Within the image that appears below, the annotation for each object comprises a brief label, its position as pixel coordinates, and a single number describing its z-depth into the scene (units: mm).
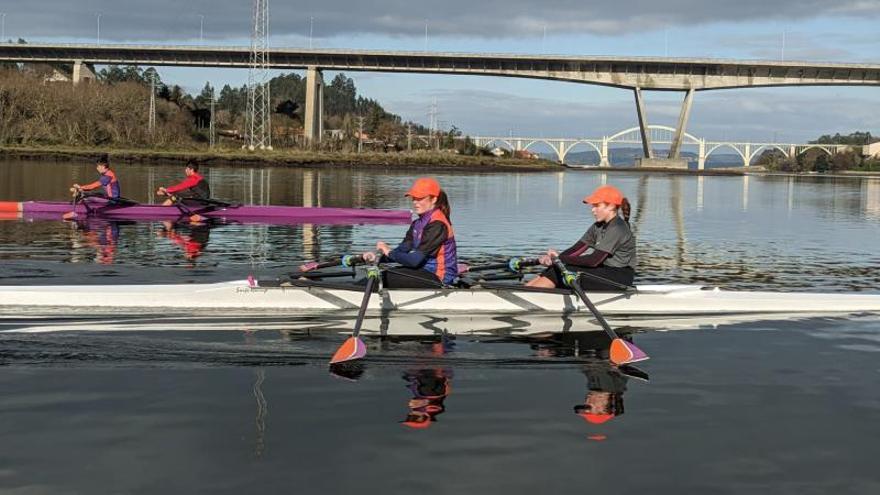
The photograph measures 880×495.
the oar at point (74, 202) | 25786
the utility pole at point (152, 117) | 113544
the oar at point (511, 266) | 12484
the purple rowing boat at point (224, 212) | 26078
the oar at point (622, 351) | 10023
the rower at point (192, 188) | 25297
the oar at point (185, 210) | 26250
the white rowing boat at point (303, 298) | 11867
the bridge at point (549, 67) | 118812
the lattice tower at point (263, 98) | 100062
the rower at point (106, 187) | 25438
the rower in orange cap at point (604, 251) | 11836
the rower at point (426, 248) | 11359
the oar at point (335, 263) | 11711
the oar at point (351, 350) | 9727
